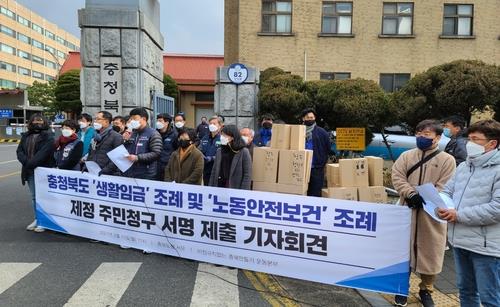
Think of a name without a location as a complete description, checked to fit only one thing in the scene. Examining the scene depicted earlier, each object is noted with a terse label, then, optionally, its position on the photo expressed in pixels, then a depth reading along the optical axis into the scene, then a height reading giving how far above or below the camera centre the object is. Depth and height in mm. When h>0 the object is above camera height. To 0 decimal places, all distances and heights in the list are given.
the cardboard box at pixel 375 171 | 5430 -587
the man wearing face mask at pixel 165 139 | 6855 -287
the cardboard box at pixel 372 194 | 5316 -872
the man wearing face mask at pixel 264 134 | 8094 -204
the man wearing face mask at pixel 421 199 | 4059 -676
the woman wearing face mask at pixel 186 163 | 5707 -559
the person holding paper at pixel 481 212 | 2994 -618
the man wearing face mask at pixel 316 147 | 6418 -348
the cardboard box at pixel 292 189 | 5344 -830
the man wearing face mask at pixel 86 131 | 7414 -192
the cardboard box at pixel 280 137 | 5535 -174
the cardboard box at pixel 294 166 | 5355 -548
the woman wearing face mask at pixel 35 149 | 6414 -459
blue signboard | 36469 +416
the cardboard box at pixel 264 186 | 5501 -835
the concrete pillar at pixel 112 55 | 8695 +1372
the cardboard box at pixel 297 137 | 5480 -169
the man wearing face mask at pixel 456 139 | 5361 -153
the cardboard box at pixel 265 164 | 5516 -543
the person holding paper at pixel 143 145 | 5953 -350
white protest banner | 4211 -1216
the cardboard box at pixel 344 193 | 5234 -853
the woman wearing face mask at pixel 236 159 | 5312 -465
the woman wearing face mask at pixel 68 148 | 6531 -438
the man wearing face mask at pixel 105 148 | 6017 -405
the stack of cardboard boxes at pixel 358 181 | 5258 -710
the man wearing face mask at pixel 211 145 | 6852 -390
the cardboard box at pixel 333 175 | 5410 -654
